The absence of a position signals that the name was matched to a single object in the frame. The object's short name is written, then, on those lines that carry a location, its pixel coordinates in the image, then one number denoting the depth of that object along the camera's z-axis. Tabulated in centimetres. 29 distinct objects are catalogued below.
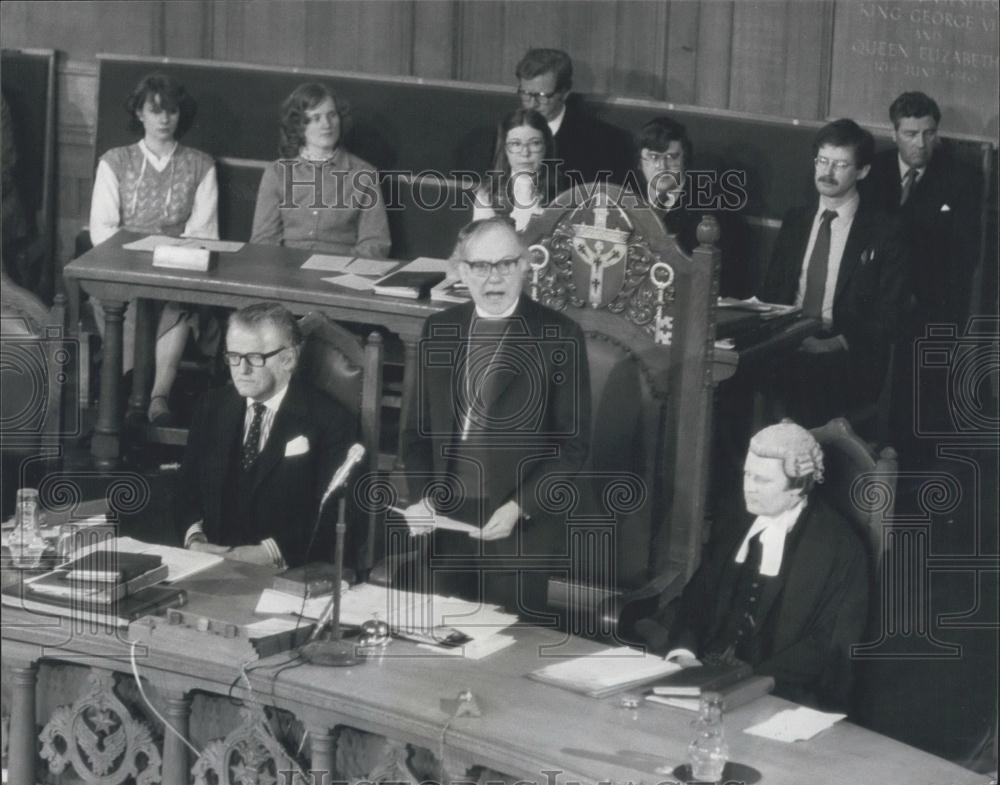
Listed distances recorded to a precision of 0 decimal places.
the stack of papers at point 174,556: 767
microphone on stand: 671
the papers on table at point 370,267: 1059
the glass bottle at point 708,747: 582
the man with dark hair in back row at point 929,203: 985
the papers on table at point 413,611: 709
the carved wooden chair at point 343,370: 843
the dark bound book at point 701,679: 648
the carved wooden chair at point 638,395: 866
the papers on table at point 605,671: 659
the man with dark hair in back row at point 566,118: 1056
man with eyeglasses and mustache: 987
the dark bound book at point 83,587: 717
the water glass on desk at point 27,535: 761
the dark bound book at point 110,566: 720
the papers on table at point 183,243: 1060
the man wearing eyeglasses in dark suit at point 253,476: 876
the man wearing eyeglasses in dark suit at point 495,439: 867
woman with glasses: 1023
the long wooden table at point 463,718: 599
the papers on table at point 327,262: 1066
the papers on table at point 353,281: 1037
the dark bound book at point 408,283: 1020
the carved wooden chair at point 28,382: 971
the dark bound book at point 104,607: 714
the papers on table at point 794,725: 621
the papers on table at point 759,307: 989
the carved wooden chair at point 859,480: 740
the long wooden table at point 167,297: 1019
